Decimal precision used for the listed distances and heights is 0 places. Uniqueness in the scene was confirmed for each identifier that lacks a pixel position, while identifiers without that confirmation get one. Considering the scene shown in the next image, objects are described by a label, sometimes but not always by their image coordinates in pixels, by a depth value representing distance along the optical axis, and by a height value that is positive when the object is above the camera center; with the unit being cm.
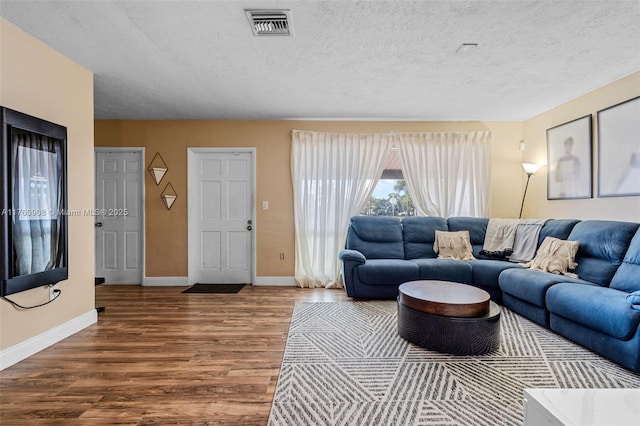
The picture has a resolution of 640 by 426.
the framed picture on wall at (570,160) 343 +62
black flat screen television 215 +4
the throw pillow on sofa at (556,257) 303 -51
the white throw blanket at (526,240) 360 -38
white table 89 -63
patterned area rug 167 -115
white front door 465 -10
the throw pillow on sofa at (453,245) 402 -50
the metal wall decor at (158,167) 449 +63
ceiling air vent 205 +136
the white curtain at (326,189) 452 +31
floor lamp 420 +59
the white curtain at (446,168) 455 +64
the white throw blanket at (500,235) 390 -35
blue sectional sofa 221 -69
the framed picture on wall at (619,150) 288 +62
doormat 422 -118
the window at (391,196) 471 +21
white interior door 457 -6
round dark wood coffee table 230 -90
